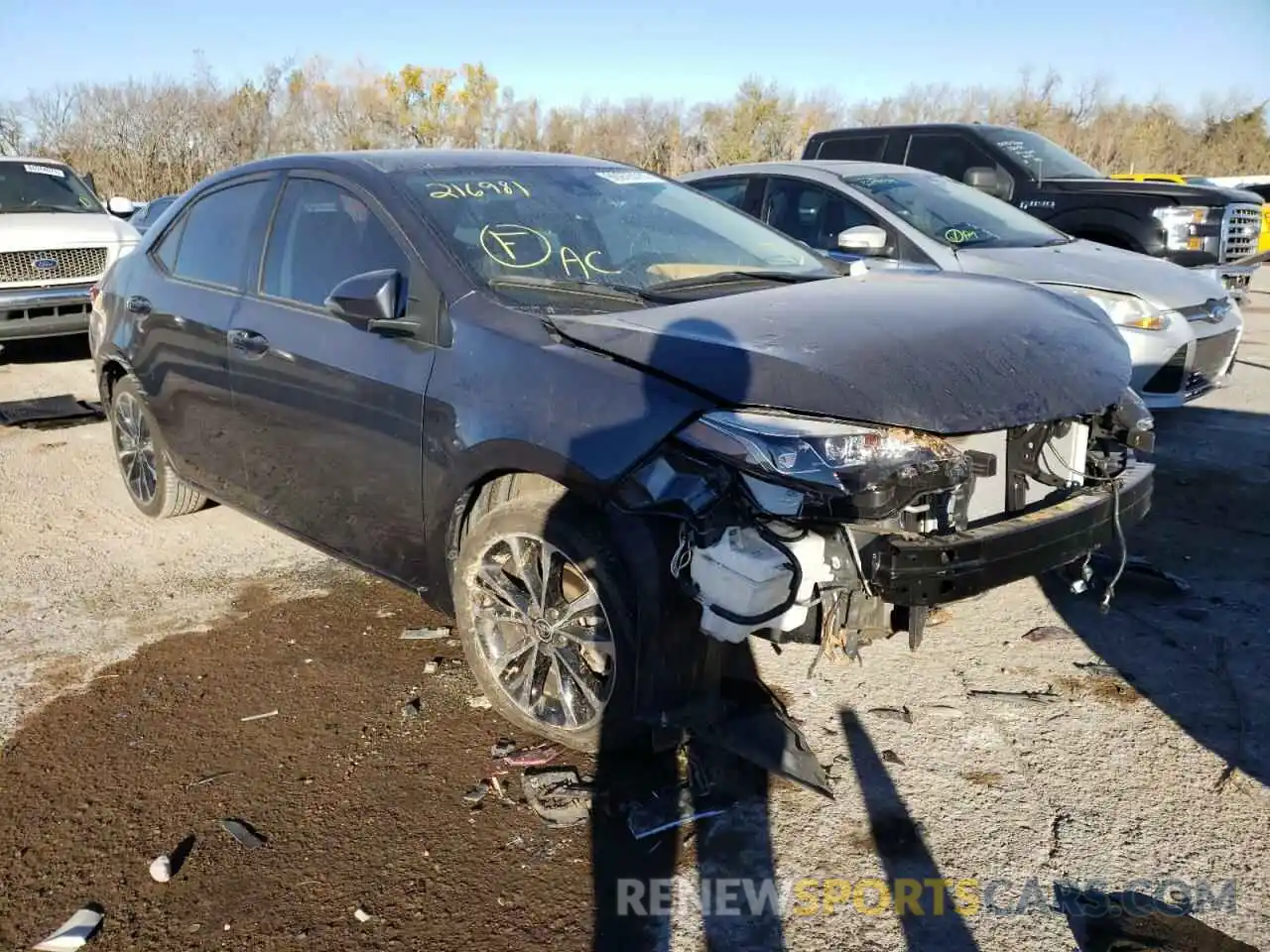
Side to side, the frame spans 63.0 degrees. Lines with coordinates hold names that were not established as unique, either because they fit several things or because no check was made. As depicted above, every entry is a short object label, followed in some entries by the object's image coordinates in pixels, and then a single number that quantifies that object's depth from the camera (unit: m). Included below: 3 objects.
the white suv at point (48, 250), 9.43
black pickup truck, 9.02
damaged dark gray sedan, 2.73
